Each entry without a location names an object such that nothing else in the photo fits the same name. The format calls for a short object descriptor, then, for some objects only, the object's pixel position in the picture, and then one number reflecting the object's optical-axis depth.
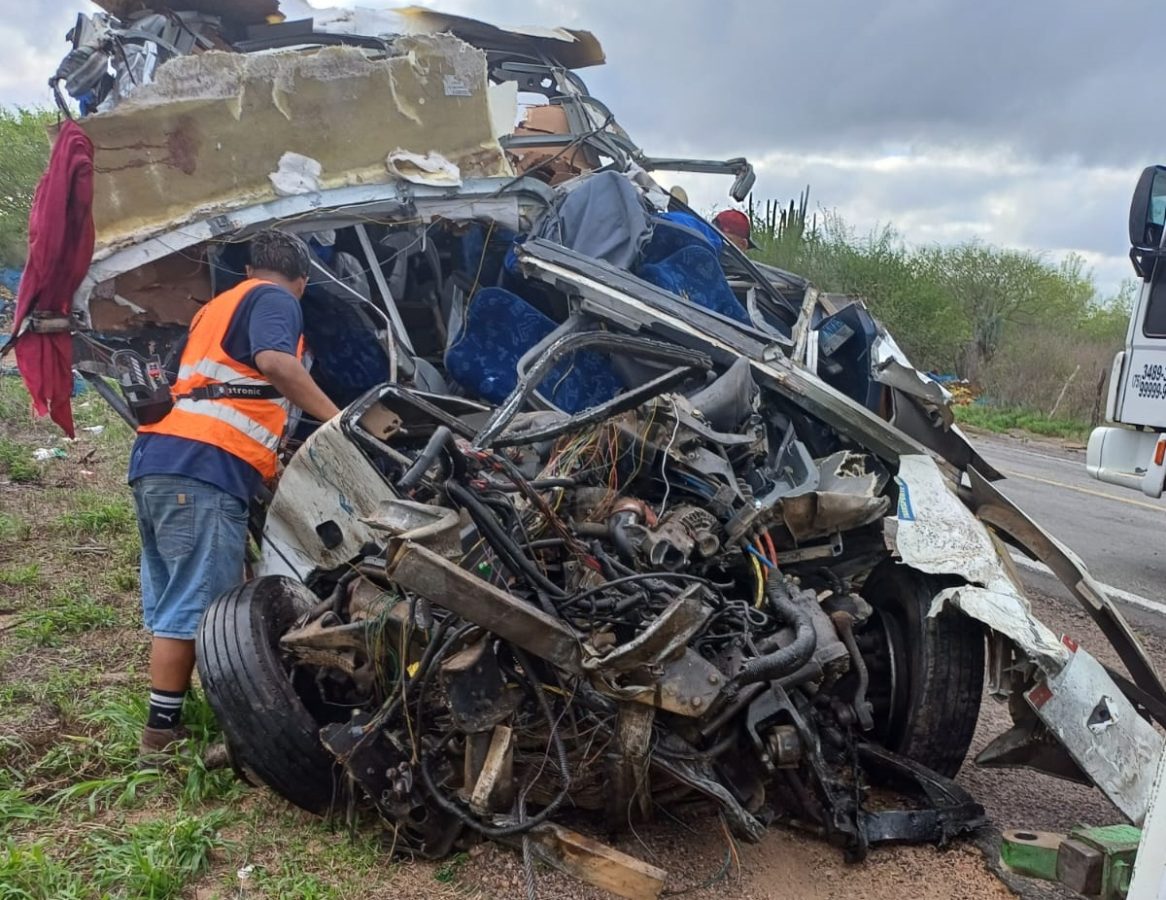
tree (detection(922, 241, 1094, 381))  23.34
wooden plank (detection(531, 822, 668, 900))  2.03
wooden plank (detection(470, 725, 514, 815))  2.10
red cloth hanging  3.19
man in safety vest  2.78
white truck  4.99
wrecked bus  2.18
